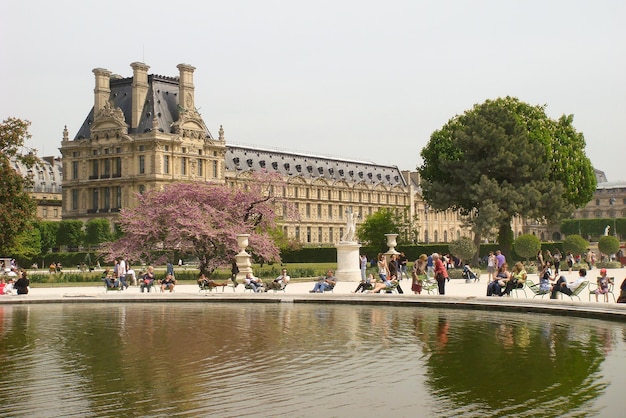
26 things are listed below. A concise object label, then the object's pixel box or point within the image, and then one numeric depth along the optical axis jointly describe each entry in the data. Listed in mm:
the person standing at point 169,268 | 33322
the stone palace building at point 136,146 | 82312
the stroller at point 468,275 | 34031
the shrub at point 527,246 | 46875
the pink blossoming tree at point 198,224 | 38125
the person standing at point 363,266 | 35581
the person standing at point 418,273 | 23750
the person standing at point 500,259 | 29047
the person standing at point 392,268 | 27484
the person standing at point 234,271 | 31872
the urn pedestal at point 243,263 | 32562
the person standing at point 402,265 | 38044
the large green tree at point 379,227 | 68312
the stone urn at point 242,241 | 33125
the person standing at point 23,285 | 26328
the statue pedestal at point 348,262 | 36281
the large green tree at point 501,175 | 45594
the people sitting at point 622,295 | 18859
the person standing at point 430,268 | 35744
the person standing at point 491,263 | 32188
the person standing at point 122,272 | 30375
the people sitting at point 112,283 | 28922
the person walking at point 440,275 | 23766
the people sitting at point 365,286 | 24875
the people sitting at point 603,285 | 20500
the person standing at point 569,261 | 41356
